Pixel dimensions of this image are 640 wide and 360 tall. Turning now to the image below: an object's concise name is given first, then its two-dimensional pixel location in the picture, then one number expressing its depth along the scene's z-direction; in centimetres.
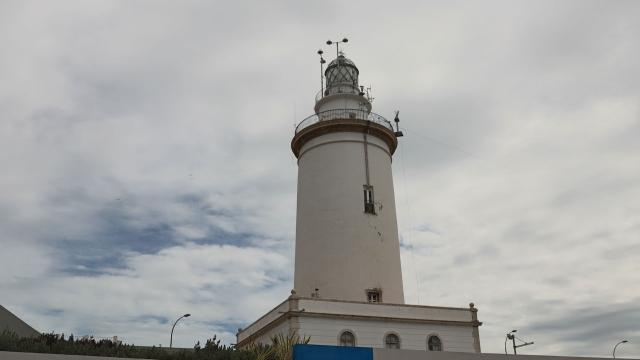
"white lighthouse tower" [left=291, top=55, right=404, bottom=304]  2867
